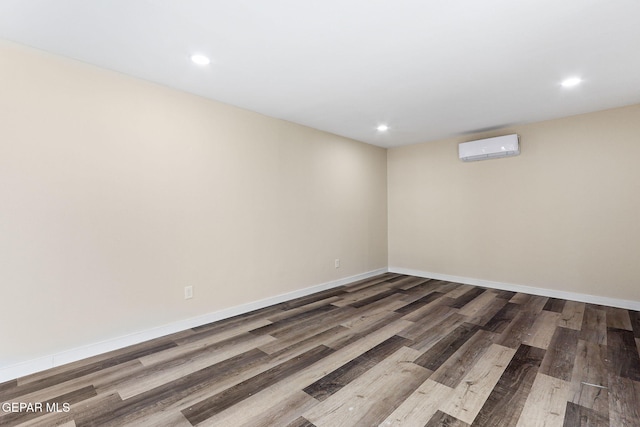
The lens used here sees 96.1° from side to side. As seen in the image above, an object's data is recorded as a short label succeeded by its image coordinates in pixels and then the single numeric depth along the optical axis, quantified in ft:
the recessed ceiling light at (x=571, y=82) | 8.78
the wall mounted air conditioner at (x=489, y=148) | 12.89
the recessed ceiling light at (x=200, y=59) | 7.34
